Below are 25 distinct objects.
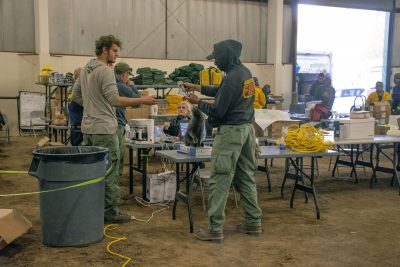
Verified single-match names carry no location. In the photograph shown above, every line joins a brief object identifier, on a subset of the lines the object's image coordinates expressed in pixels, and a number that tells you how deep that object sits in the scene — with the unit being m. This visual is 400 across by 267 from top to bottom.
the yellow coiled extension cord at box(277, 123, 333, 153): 4.82
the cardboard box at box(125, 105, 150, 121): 7.59
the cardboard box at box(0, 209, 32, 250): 3.46
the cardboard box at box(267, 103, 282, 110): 10.42
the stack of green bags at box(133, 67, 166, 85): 8.38
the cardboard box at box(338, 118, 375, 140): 5.65
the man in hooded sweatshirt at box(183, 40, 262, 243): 3.69
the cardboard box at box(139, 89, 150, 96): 8.14
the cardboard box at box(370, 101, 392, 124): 8.20
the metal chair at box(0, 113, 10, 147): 9.29
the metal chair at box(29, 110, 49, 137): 10.92
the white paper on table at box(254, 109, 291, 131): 6.36
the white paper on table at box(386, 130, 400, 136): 6.24
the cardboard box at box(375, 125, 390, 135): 6.73
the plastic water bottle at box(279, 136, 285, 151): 4.91
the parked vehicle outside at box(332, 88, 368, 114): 15.49
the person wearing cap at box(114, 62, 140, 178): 4.76
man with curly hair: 3.88
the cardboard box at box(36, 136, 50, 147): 7.01
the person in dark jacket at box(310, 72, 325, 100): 11.06
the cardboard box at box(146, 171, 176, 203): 5.07
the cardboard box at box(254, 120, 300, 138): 6.48
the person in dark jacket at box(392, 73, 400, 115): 9.48
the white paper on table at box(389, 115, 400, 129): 7.32
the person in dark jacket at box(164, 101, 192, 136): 6.15
